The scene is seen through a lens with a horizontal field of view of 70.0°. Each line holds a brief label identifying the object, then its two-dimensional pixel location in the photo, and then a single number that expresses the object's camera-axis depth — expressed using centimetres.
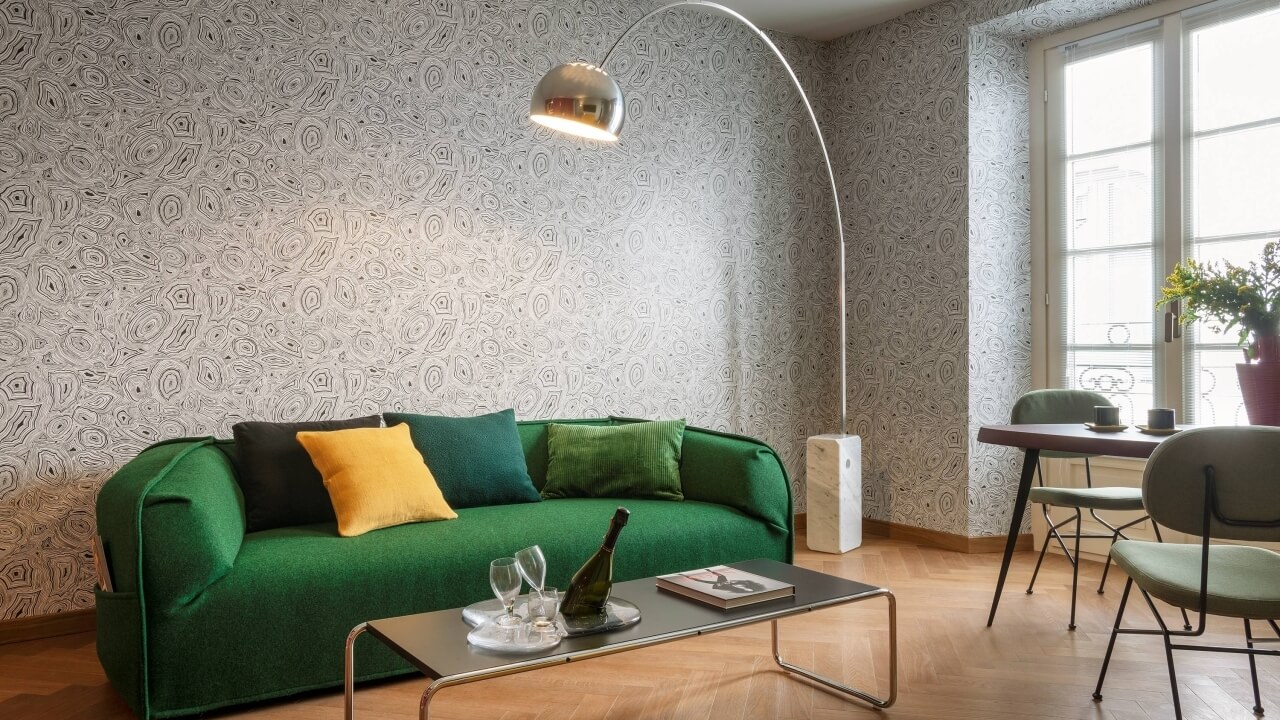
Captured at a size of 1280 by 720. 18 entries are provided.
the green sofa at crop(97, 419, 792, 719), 256
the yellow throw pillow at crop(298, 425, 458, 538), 318
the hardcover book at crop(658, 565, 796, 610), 234
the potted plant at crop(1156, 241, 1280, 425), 296
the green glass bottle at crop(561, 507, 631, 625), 218
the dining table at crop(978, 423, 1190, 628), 283
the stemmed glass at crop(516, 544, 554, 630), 214
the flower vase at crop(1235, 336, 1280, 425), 295
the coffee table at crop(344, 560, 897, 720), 189
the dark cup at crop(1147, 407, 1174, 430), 310
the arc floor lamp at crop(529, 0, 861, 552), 475
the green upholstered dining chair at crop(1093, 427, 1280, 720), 220
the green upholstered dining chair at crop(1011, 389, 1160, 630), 392
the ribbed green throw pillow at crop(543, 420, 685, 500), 394
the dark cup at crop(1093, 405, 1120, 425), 319
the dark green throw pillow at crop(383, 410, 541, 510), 363
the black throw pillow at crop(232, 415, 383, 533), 325
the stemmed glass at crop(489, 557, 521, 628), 209
